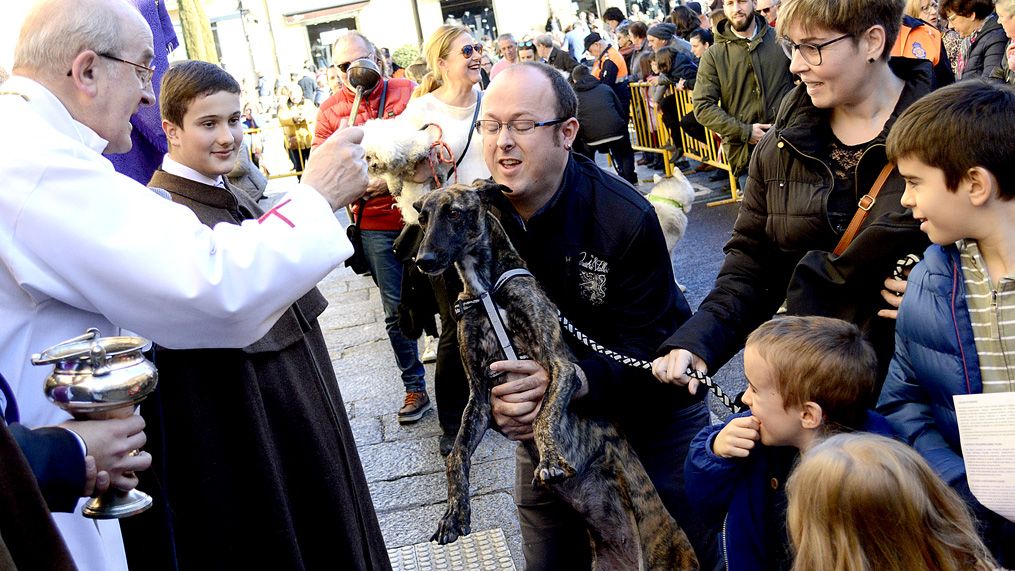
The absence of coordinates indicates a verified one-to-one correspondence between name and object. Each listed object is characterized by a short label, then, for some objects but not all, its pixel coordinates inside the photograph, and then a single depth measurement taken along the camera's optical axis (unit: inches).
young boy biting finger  96.3
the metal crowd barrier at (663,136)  454.6
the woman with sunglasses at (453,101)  215.0
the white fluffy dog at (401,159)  201.5
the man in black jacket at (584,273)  119.8
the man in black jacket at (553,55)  521.3
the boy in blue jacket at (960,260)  93.1
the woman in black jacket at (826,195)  113.3
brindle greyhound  114.7
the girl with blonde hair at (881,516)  77.8
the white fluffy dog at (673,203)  281.4
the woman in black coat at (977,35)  261.4
